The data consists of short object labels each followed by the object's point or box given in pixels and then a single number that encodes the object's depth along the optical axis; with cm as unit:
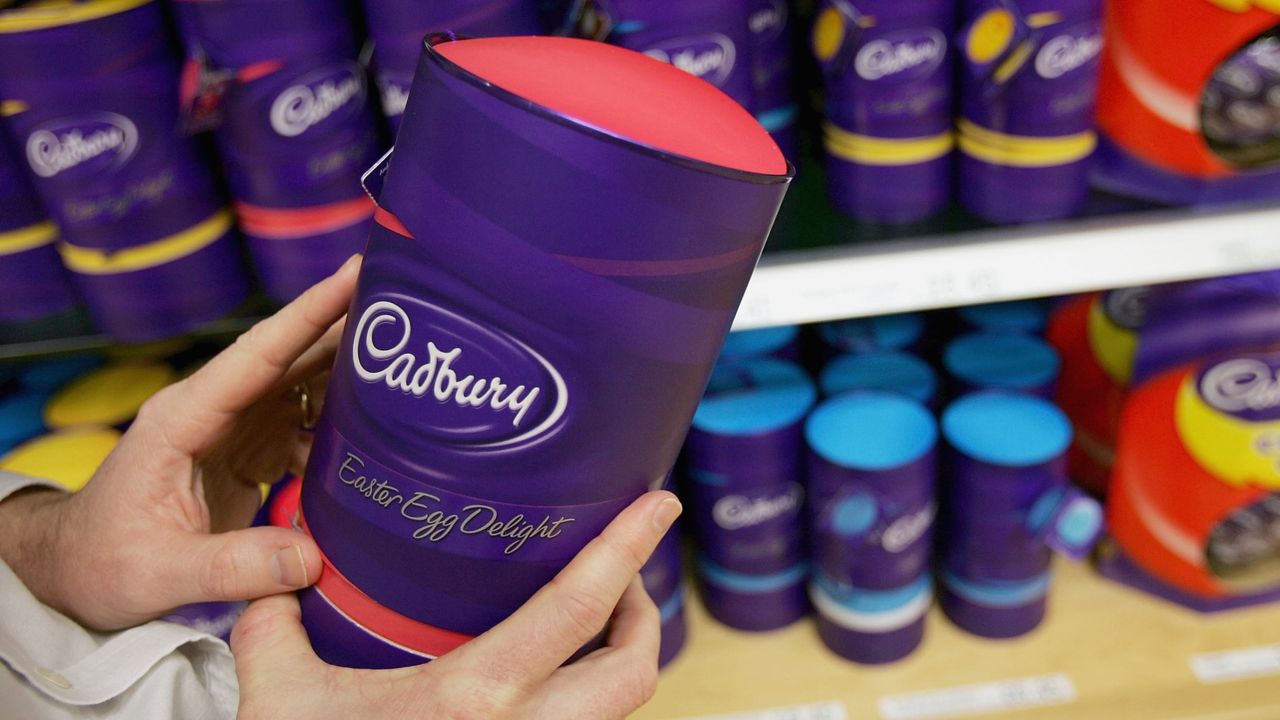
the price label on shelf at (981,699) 100
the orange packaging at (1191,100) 75
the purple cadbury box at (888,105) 79
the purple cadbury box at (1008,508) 94
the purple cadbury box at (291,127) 72
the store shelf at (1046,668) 99
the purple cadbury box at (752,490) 95
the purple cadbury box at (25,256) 80
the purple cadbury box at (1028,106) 76
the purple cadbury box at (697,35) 72
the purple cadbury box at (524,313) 41
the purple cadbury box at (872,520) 92
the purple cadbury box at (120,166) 70
